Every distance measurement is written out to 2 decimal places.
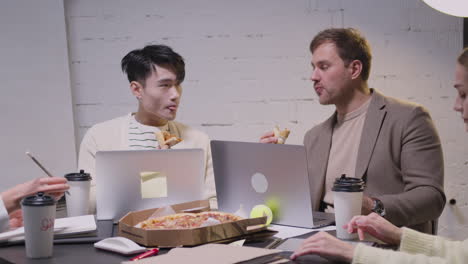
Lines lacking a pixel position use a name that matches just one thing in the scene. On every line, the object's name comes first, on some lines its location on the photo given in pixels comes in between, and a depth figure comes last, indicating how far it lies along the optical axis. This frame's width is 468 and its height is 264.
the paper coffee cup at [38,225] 1.42
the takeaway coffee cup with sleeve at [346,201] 1.57
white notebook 1.57
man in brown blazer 2.16
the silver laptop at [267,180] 1.66
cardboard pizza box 1.47
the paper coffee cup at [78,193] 1.95
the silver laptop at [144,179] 1.86
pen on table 1.38
